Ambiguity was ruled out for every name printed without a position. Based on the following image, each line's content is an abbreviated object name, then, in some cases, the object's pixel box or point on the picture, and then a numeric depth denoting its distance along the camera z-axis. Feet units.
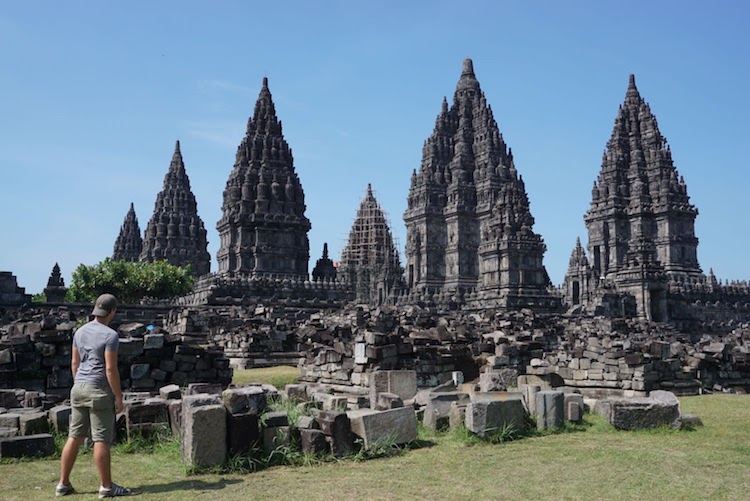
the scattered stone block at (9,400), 31.36
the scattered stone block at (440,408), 29.76
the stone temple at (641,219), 176.04
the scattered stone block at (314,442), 24.86
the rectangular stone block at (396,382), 36.65
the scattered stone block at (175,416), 26.45
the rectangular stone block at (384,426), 25.72
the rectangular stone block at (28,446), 24.34
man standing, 20.15
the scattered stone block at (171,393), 30.12
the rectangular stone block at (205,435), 22.93
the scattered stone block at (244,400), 24.23
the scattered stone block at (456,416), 29.01
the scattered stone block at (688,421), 31.07
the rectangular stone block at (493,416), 27.96
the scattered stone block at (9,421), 26.45
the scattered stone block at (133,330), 47.47
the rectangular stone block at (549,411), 30.37
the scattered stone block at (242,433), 23.65
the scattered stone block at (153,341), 43.11
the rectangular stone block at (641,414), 30.66
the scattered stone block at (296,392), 34.25
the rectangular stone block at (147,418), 27.25
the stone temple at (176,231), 229.66
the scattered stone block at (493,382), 36.14
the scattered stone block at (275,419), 24.84
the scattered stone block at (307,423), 25.44
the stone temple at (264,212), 170.30
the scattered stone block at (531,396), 31.31
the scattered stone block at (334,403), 30.50
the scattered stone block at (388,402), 28.90
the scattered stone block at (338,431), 25.17
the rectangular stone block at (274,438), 24.54
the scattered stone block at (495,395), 30.01
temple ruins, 36.01
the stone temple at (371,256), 205.98
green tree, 157.69
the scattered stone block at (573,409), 31.50
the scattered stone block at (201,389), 31.32
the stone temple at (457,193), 201.57
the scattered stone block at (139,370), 42.07
